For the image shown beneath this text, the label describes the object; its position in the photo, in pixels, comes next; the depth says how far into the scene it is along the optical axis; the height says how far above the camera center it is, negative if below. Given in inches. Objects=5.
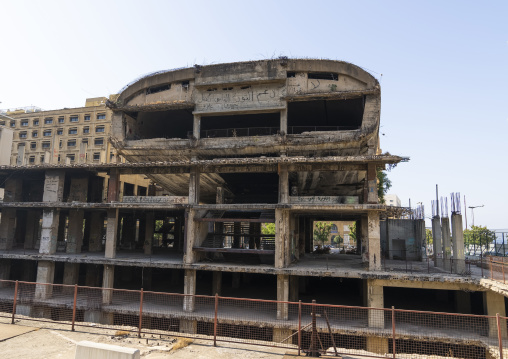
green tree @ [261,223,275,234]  2502.3 -3.6
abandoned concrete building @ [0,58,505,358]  872.3 +133.7
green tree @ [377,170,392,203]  1721.2 +257.4
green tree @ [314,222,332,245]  2699.3 -26.6
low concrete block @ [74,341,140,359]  311.9 -117.9
